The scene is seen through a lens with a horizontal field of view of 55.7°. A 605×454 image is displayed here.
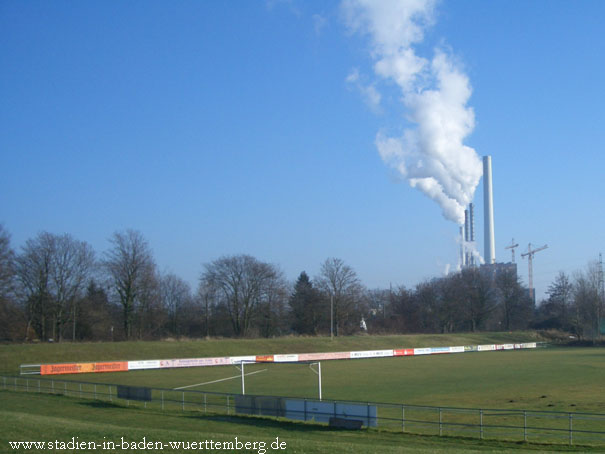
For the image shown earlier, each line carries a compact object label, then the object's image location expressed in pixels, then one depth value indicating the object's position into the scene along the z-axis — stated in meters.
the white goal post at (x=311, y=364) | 34.97
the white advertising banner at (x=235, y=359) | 64.38
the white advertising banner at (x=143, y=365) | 58.59
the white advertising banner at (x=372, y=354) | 78.59
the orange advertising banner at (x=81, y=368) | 52.28
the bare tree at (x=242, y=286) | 108.88
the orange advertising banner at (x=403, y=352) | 83.82
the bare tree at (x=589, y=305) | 118.12
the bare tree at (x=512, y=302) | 133.12
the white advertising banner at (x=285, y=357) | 66.81
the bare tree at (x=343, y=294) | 116.81
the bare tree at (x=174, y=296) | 117.23
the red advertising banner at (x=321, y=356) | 70.19
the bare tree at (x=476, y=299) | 128.12
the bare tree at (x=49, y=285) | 82.38
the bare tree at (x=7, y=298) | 71.00
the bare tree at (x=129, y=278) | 91.00
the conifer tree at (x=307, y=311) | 116.00
